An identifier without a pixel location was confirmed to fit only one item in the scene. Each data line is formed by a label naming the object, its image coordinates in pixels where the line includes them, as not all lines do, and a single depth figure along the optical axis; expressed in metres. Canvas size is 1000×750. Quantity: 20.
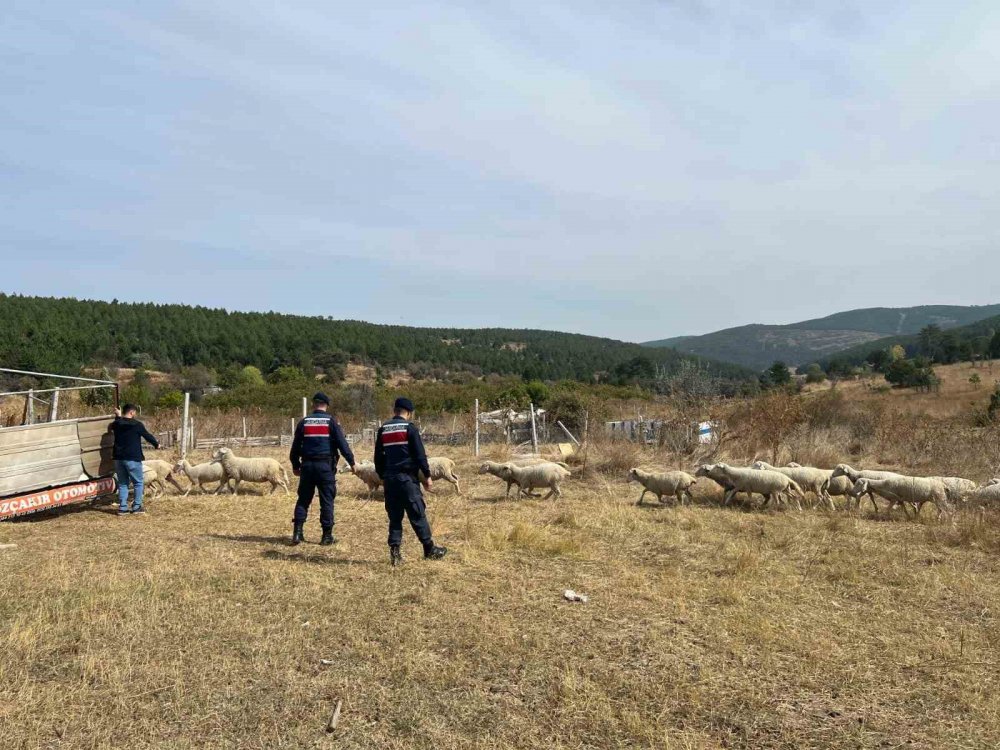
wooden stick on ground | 3.99
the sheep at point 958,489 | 10.79
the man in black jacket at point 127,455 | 10.88
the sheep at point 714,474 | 12.06
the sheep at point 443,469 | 13.16
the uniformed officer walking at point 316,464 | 8.36
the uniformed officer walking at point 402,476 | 7.50
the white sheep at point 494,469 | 13.23
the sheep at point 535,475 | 12.88
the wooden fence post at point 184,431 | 17.94
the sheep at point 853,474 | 11.42
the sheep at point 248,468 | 13.16
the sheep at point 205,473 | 13.24
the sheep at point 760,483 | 11.57
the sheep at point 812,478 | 11.91
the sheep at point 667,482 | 12.22
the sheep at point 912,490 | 10.59
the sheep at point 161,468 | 12.87
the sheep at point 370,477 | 13.08
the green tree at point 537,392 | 44.33
